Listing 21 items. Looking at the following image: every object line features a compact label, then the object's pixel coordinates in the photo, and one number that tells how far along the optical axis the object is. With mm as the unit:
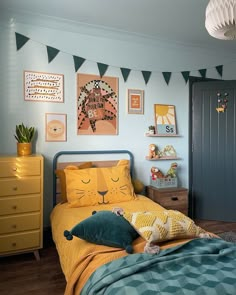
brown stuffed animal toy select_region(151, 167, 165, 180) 3131
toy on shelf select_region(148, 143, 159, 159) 3172
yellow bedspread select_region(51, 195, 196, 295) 1354
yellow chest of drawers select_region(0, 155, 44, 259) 2158
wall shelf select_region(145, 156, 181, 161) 3175
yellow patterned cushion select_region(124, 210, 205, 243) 1478
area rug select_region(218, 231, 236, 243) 2752
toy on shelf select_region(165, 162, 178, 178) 3174
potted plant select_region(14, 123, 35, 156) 2410
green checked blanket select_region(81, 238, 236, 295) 1069
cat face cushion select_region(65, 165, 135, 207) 2410
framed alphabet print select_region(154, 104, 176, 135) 3252
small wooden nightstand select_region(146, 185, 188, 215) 2904
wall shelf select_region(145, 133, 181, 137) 3168
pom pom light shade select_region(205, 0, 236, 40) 1175
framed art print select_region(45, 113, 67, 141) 2713
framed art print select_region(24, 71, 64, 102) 2619
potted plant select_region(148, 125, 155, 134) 3174
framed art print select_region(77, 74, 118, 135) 2854
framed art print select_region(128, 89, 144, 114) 3092
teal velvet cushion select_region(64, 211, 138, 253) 1490
